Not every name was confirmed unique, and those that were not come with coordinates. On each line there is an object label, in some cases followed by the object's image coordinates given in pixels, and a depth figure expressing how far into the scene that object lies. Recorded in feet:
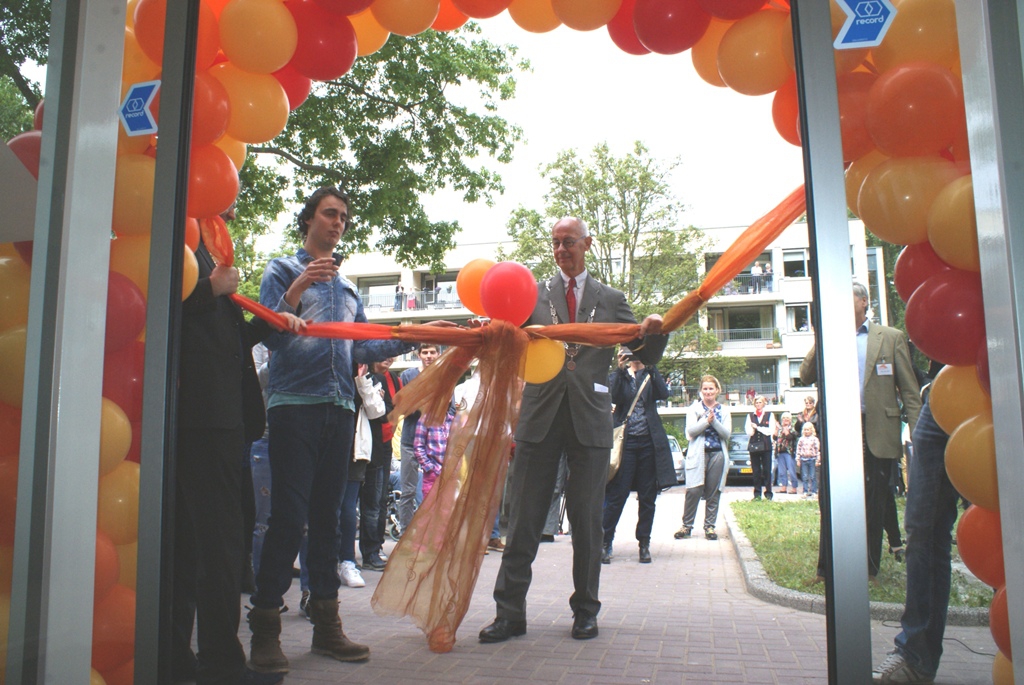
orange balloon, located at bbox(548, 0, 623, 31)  10.65
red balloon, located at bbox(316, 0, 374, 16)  10.39
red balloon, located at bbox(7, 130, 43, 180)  6.75
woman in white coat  28.30
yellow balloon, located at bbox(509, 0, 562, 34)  11.43
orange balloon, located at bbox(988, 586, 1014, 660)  6.20
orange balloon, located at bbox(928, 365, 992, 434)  7.13
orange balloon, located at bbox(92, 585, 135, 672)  6.65
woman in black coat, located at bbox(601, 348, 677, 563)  22.99
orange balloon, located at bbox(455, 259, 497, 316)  13.02
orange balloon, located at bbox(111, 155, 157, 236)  6.94
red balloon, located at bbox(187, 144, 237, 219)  9.53
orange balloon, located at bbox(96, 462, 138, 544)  6.91
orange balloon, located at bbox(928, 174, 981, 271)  6.62
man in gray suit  12.63
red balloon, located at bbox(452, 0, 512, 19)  11.01
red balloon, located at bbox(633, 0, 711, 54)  10.18
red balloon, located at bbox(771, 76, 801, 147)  9.39
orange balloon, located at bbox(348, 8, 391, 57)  11.94
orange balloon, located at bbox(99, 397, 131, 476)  6.84
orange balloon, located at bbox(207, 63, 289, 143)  10.32
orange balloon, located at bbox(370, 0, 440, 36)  10.87
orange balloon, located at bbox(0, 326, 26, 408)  6.68
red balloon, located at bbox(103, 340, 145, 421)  6.91
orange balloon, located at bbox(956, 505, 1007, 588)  6.75
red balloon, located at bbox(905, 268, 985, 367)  6.90
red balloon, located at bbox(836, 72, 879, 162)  6.65
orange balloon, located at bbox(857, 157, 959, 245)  7.31
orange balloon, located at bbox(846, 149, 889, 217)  7.47
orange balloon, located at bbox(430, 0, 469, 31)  11.85
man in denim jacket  10.62
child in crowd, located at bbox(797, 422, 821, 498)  48.78
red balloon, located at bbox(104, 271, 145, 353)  6.93
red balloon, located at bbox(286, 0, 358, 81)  10.63
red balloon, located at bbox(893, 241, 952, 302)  7.52
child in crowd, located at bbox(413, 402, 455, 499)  22.91
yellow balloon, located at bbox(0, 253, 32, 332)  6.77
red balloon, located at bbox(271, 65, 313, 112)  11.57
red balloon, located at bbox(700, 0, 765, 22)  9.69
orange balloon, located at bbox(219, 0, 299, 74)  9.86
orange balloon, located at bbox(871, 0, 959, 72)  6.57
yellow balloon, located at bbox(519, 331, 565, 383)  12.37
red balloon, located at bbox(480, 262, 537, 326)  12.09
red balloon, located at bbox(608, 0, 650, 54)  11.30
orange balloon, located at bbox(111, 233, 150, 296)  7.07
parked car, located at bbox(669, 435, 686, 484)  60.64
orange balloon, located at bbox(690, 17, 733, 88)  10.83
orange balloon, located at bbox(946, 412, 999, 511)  6.55
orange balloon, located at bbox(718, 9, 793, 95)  9.32
